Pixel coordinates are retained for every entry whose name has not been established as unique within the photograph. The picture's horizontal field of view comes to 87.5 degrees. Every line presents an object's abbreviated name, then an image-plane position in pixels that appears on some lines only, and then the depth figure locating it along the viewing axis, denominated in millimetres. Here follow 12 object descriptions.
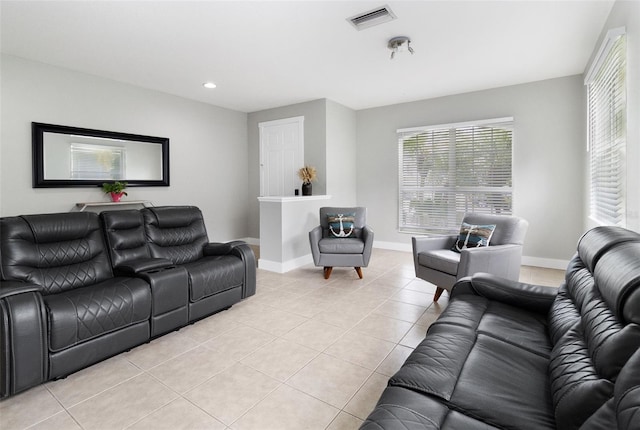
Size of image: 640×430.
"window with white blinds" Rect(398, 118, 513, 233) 5055
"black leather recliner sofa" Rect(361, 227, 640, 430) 1019
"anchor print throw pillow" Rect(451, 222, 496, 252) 3469
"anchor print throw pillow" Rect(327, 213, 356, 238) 4555
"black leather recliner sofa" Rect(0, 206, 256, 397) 1960
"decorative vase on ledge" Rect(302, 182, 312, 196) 5459
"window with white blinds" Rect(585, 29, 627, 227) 2668
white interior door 5887
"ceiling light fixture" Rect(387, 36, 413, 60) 3332
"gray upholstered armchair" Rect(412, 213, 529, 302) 3064
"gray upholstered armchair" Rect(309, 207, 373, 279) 4242
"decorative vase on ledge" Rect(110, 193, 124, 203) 4527
